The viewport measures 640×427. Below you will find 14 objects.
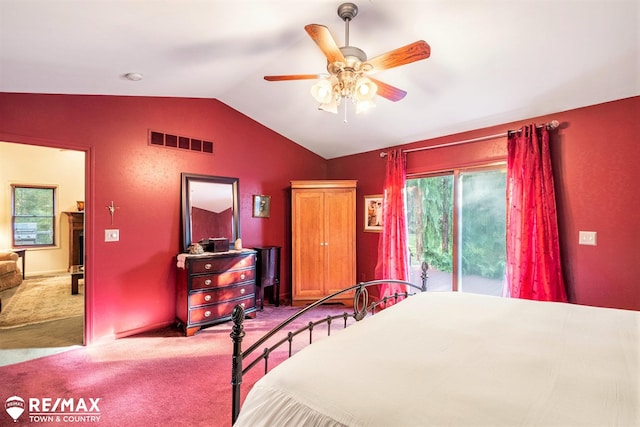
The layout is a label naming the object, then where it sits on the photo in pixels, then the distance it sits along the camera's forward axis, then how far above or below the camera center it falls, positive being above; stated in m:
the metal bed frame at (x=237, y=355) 1.30 -0.59
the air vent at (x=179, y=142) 3.38 +0.99
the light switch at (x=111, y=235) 3.05 -0.11
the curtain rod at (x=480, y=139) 2.72 +0.92
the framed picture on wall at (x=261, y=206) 4.32 +0.26
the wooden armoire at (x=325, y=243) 4.27 -0.30
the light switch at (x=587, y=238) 2.59 -0.16
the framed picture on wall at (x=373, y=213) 4.32 +0.14
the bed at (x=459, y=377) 0.80 -0.51
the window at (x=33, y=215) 5.81 +0.21
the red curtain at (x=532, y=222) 2.69 -0.01
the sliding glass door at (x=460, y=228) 3.29 -0.08
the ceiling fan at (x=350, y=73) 1.75 +0.96
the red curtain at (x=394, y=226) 3.86 -0.05
